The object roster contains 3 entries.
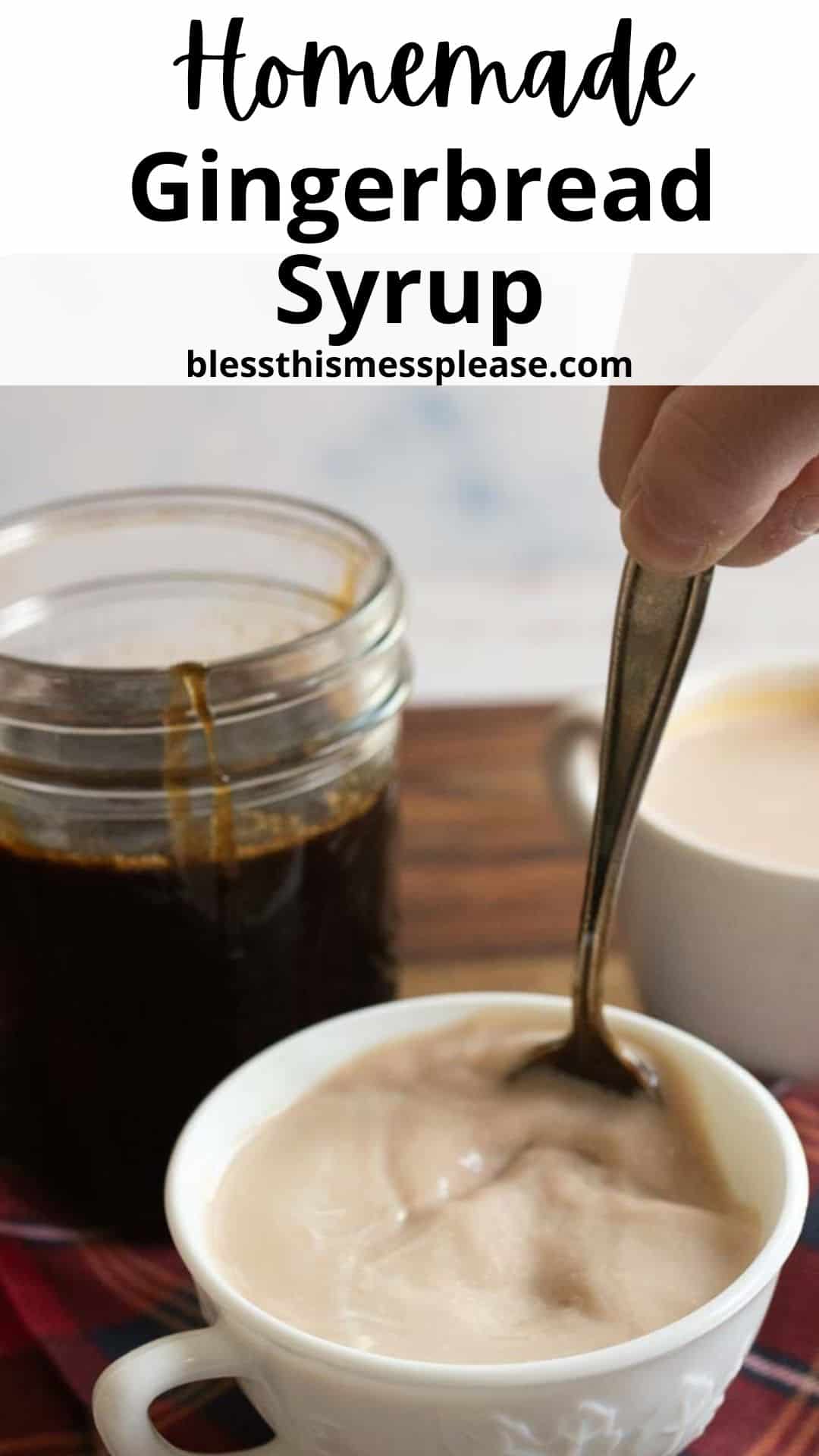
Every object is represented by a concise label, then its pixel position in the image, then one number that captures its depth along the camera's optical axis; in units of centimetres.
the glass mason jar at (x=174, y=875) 59
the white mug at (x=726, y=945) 63
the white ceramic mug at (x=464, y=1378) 44
